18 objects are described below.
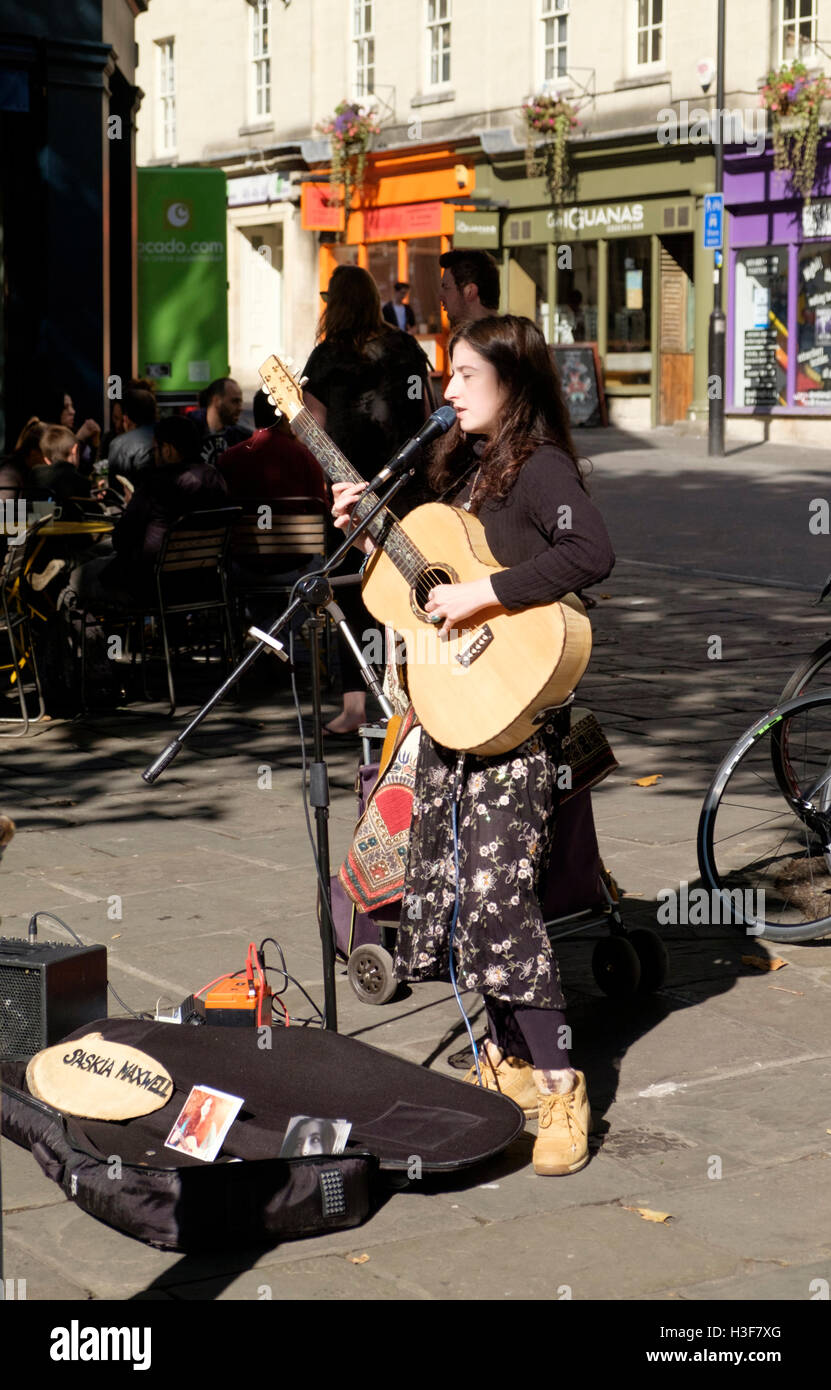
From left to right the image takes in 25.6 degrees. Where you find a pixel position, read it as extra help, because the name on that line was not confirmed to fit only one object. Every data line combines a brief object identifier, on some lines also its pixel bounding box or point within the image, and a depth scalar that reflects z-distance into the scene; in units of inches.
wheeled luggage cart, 182.5
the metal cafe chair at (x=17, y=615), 331.6
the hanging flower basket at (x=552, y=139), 1110.4
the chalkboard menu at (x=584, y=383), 1088.2
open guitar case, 140.8
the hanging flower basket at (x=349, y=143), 1285.7
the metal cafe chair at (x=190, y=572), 349.1
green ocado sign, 663.1
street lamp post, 888.3
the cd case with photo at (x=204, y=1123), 148.3
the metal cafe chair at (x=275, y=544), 374.6
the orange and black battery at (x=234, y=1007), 178.9
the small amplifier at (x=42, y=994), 169.6
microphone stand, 163.4
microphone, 162.9
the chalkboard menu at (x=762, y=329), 1003.9
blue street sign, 890.1
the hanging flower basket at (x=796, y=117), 930.7
